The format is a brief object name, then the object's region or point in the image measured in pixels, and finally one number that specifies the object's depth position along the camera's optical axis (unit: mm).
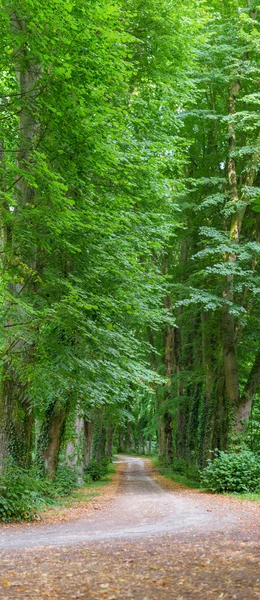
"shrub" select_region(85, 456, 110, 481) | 25781
